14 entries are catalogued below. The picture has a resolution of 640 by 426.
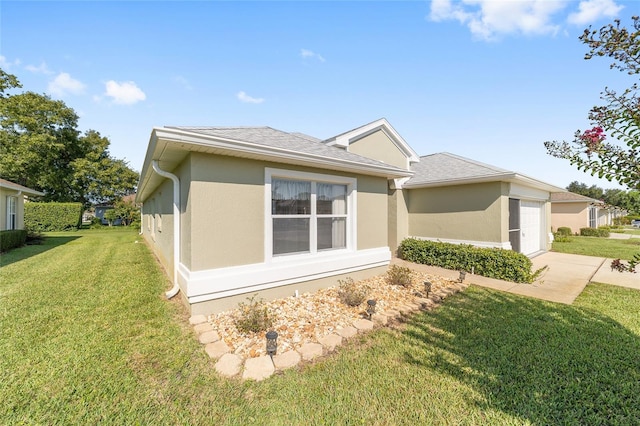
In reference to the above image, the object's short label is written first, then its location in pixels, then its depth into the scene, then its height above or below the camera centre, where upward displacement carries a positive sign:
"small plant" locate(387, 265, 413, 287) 6.48 -1.62
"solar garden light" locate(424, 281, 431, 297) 5.70 -1.64
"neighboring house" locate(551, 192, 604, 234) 21.91 +0.02
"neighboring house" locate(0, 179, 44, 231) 12.89 +0.62
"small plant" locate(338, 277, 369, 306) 5.13 -1.67
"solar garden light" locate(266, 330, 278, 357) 3.41 -1.71
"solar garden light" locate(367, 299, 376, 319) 4.57 -1.66
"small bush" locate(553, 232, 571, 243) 16.20 -1.66
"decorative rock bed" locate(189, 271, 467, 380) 3.32 -1.87
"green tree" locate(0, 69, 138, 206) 25.20 +6.88
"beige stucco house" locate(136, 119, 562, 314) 4.50 +0.12
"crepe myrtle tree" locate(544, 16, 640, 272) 1.95 +0.75
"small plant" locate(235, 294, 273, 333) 4.01 -1.70
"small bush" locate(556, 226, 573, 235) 20.00 -1.39
